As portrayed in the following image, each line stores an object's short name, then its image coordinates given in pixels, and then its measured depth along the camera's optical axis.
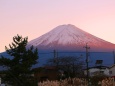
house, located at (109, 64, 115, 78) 60.04
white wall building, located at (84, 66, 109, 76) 64.74
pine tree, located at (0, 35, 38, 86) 24.16
